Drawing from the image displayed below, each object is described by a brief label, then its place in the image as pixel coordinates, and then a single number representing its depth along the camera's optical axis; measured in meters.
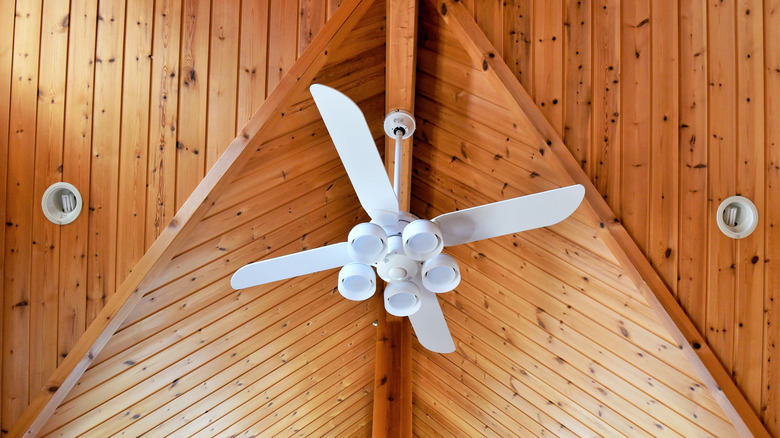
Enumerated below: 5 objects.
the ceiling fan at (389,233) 1.43
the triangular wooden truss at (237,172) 1.95
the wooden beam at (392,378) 3.42
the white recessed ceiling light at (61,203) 1.91
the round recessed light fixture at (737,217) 1.95
